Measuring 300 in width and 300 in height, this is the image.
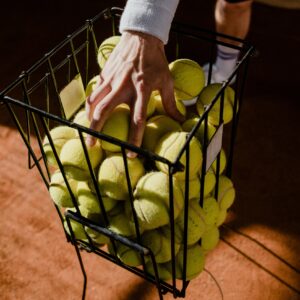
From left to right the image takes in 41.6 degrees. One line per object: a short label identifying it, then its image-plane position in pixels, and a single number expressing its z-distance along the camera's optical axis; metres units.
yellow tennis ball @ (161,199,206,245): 0.68
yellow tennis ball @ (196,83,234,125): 0.69
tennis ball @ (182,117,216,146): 0.65
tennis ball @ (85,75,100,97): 0.74
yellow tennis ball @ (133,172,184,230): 0.61
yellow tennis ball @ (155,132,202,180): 0.60
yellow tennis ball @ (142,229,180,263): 0.69
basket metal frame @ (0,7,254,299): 0.55
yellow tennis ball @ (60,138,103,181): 0.64
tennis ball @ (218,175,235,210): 0.80
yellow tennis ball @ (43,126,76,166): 0.69
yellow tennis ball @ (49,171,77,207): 0.72
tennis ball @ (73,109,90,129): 0.67
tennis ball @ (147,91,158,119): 0.69
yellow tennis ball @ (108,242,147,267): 0.73
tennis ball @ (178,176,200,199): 0.65
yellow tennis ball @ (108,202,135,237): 0.68
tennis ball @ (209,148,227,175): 0.75
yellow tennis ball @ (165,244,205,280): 0.75
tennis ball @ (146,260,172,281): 0.76
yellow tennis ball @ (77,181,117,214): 0.68
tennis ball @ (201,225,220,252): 0.79
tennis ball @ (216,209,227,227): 0.81
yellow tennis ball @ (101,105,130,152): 0.63
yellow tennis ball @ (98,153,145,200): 0.62
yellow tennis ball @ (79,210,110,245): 0.71
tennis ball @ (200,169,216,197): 0.71
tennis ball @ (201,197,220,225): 0.73
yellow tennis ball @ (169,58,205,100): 0.71
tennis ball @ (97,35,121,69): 0.75
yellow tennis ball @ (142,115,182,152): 0.65
